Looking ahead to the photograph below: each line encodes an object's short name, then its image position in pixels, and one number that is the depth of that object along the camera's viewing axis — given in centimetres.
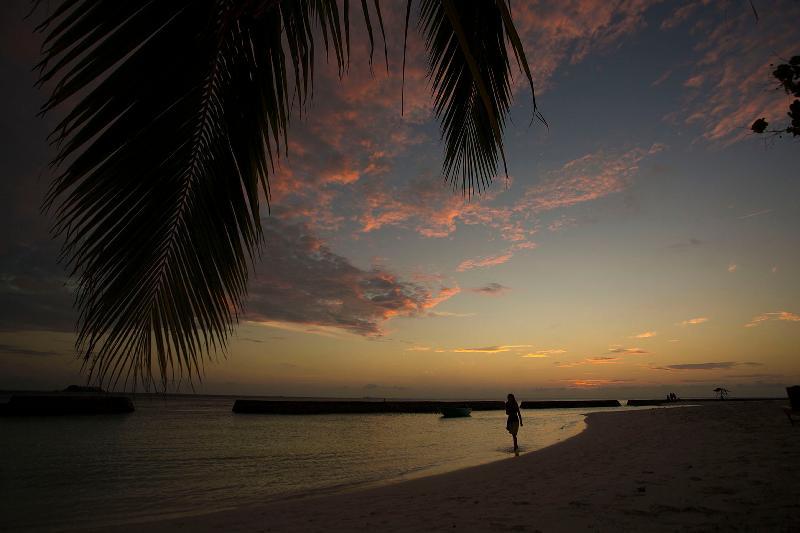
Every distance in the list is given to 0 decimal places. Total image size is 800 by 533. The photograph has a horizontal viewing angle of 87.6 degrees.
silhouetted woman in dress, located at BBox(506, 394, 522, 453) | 1451
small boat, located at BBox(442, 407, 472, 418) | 4947
